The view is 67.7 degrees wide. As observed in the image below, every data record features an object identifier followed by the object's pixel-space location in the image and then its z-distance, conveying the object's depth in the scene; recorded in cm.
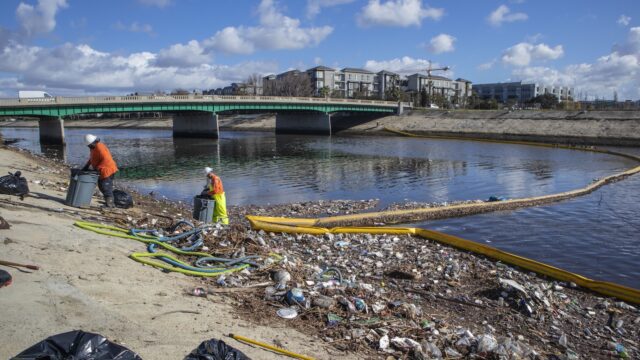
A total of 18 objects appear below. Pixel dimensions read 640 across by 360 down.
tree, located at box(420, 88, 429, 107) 10930
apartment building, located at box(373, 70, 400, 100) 16728
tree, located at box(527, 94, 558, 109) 10879
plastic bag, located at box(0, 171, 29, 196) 1260
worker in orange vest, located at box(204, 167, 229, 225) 1320
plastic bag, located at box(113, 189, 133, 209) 1407
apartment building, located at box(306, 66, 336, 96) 15712
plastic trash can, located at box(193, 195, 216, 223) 1322
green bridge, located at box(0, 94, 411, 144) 5162
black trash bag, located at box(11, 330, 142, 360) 394
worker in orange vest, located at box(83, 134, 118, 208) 1289
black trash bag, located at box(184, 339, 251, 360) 442
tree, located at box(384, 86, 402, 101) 11239
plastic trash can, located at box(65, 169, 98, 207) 1293
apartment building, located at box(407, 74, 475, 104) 16112
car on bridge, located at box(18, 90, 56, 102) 6623
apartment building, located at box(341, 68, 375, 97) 16350
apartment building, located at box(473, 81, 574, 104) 18700
